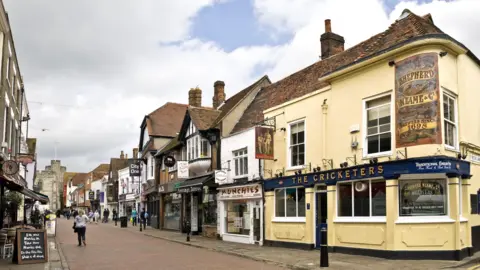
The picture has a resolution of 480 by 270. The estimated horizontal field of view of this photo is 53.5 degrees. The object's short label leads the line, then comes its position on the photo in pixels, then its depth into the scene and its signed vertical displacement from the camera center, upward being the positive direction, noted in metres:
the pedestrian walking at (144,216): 39.50 -3.22
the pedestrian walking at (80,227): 23.08 -2.34
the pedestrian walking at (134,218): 46.97 -3.89
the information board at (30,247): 14.83 -2.15
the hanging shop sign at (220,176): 24.84 +0.10
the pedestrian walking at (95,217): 53.66 -4.38
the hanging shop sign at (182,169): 29.78 +0.57
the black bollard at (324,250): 13.80 -2.12
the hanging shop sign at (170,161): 33.96 +1.22
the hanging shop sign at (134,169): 44.59 +0.88
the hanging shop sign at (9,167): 16.89 +0.43
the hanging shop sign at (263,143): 20.78 +1.52
